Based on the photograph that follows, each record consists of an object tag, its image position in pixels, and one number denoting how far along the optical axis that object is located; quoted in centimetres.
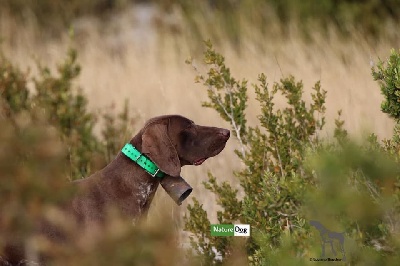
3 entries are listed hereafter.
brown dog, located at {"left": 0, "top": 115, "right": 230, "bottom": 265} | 873
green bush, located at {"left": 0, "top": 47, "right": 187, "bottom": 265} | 438
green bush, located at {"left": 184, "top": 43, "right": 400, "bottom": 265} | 471
